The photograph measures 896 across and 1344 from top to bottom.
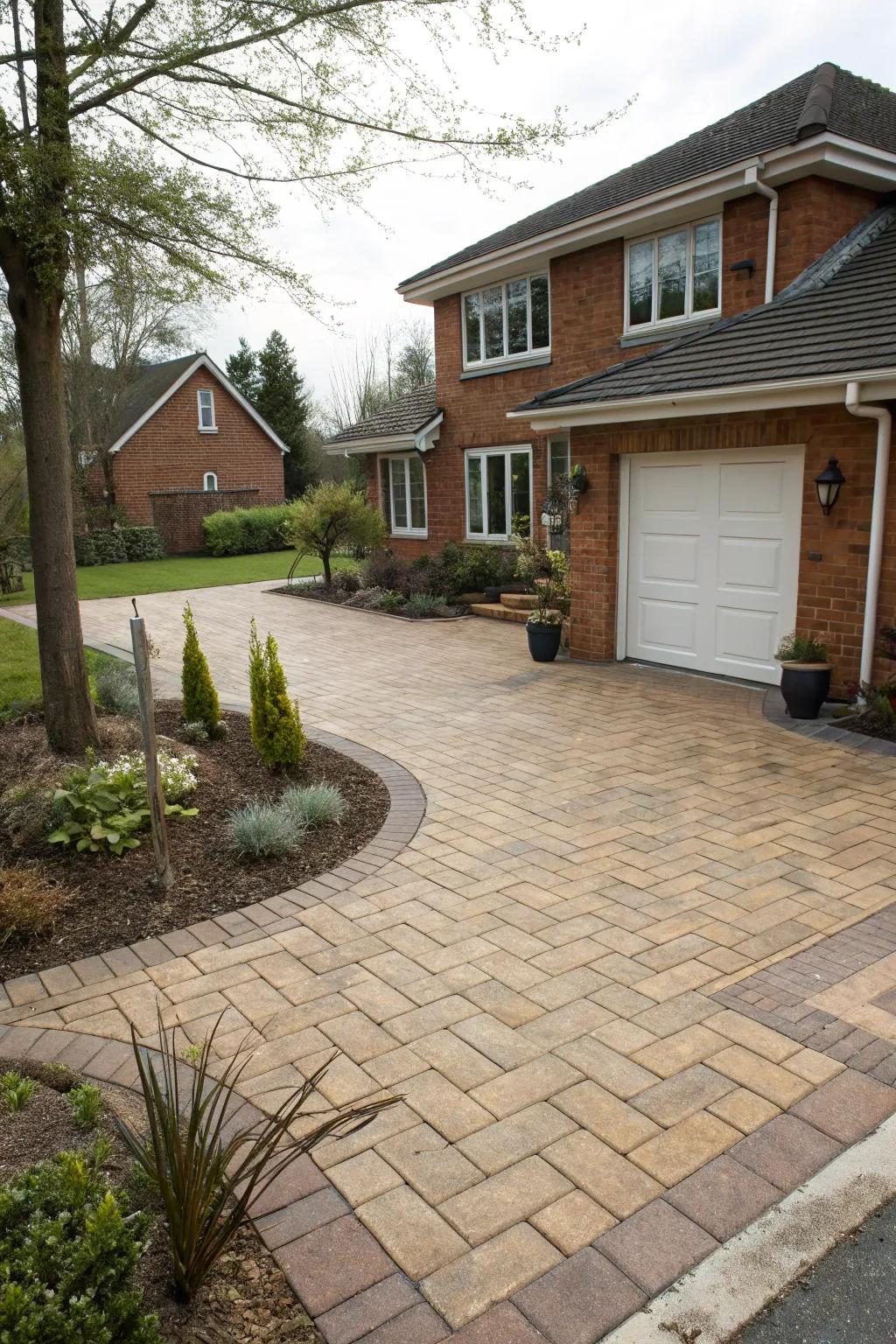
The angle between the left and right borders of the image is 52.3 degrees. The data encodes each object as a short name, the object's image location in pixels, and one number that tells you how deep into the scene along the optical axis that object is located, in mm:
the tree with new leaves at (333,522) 17156
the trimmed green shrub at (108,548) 26906
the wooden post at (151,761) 4664
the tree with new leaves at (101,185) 5668
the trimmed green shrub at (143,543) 27766
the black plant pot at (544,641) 11156
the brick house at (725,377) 8297
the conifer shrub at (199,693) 7461
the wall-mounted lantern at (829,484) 8070
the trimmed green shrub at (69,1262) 1900
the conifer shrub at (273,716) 6395
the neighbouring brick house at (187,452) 29703
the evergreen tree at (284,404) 38938
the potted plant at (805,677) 8070
